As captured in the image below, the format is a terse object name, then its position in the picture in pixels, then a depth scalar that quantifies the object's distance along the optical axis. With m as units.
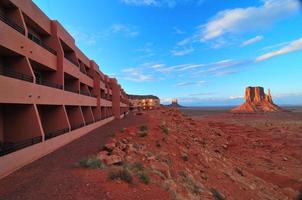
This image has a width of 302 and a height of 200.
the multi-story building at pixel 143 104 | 54.66
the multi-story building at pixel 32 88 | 6.51
